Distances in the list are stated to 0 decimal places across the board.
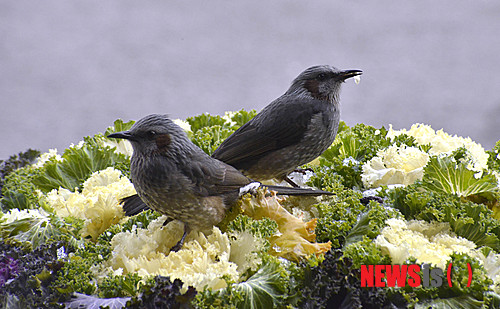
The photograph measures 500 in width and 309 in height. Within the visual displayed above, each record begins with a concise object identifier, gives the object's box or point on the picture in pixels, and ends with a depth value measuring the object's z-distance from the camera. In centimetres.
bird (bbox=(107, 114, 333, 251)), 415
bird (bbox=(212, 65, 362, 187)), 570
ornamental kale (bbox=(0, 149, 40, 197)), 731
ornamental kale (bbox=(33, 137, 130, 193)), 648
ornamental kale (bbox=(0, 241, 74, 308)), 389
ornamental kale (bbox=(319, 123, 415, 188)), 596
